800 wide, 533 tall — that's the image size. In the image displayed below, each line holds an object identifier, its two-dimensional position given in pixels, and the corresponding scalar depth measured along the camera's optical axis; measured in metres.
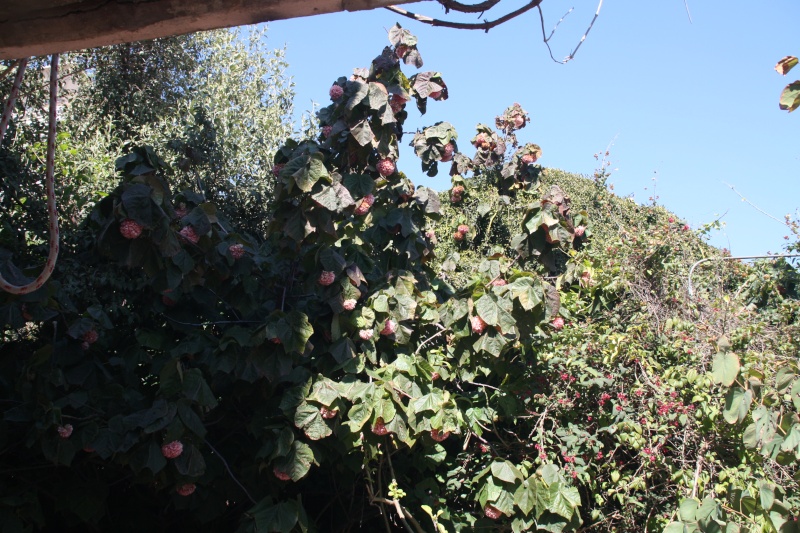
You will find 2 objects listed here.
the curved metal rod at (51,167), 1.72
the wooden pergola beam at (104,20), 1.43
